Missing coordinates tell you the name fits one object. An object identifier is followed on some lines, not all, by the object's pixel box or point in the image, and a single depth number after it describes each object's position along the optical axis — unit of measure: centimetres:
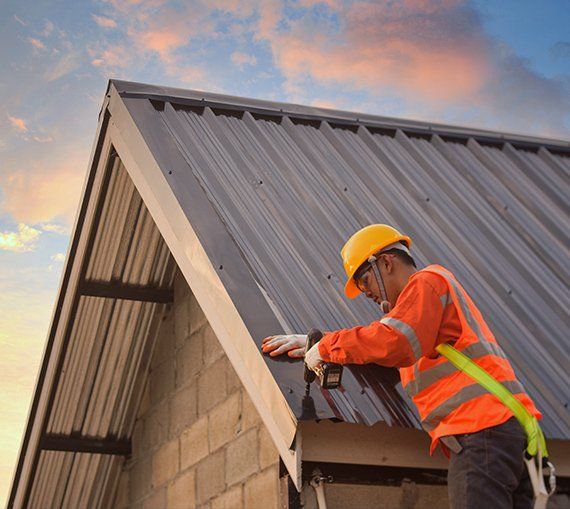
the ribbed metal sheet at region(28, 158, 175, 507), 802
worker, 438
